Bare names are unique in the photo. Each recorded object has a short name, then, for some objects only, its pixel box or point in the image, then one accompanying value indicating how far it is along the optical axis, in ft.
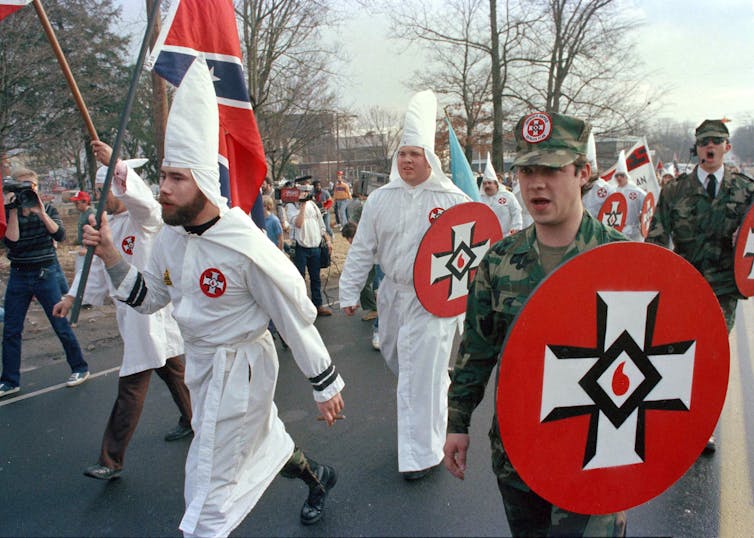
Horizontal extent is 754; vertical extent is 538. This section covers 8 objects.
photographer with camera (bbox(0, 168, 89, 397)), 15.71
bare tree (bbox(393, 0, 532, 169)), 61.36
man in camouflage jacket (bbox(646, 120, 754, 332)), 11.86
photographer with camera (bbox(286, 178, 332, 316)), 24.84
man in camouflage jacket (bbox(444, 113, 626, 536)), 5.50
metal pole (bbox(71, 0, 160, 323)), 8.07
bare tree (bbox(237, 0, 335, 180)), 43.86
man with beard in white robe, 7.57
